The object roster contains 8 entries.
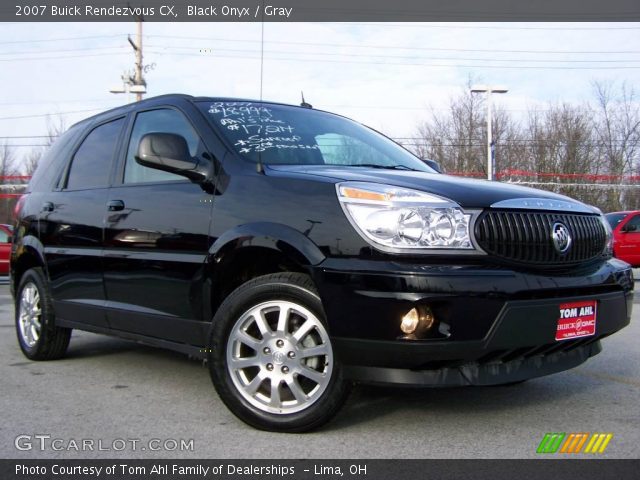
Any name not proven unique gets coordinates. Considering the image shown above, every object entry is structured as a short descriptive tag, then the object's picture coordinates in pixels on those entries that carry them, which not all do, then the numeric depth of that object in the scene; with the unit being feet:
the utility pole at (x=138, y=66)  98.78
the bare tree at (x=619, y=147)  112.16
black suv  9.70
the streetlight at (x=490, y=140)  72.89
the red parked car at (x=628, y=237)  51.62
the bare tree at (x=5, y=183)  121.80
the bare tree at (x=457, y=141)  107.04
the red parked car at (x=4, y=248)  48.37
